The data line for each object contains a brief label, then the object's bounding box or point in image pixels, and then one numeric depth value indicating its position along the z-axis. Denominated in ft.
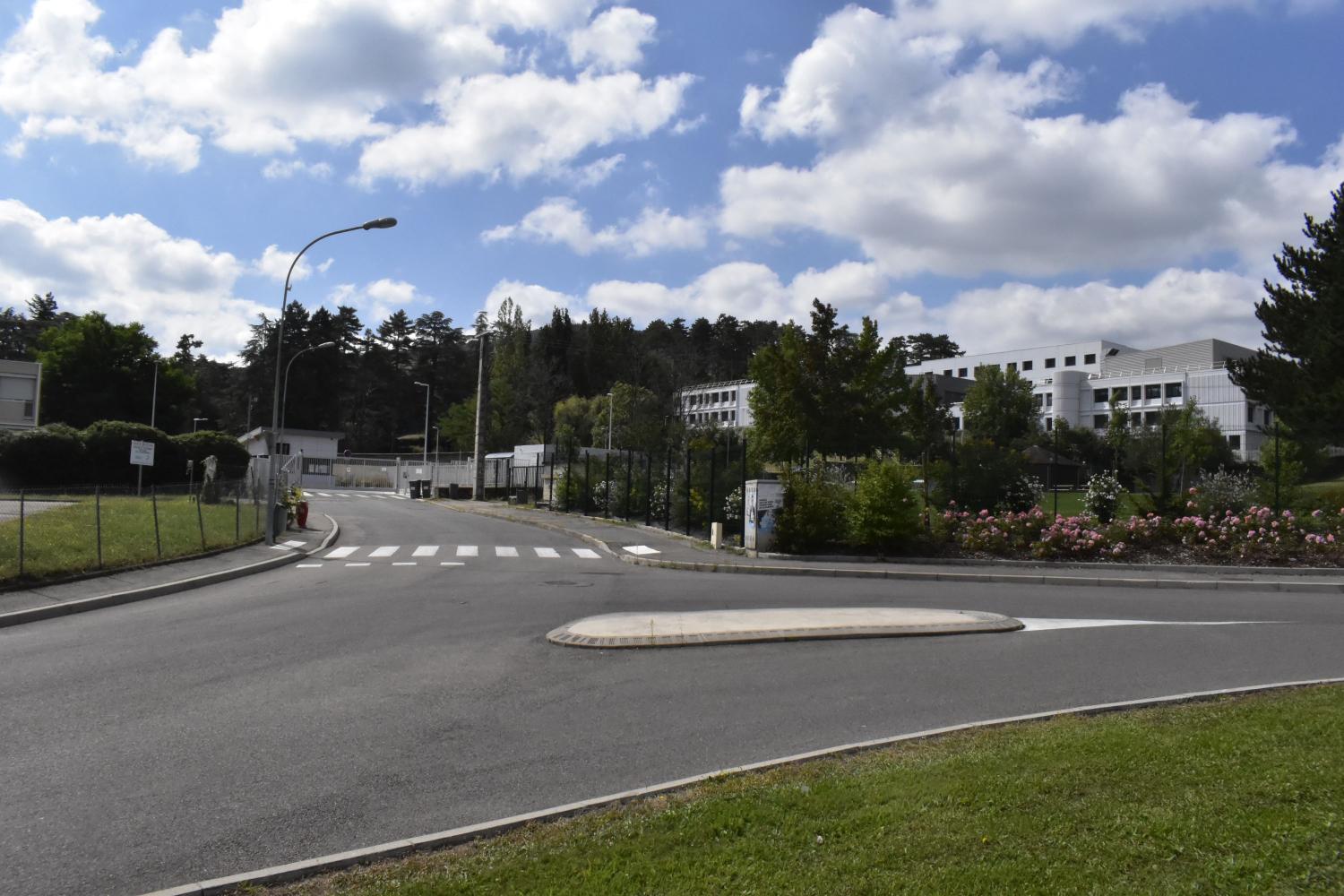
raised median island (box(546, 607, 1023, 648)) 36.83
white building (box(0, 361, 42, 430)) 216.74
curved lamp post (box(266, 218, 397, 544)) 77.87
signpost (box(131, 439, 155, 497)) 78.45
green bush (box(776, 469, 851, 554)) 73.15
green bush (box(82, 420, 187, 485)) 144.46
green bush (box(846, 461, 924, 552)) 71.26
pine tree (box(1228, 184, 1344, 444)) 138.31
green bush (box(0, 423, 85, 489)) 136.46
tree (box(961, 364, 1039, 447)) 281.95
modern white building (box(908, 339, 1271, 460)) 288.10
